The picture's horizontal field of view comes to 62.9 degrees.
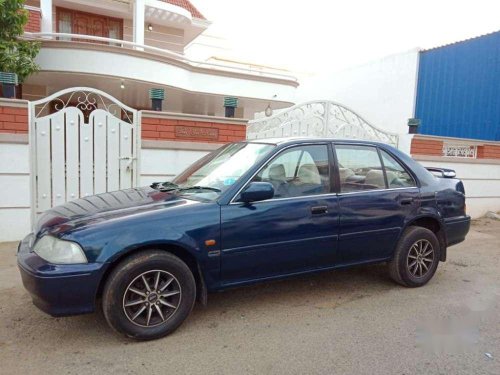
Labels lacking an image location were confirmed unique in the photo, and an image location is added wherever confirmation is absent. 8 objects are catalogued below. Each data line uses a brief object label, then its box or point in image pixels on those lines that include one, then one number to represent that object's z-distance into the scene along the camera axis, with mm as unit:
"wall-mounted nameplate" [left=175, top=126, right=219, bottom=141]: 6359
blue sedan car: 2963
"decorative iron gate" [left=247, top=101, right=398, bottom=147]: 6914
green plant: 6695
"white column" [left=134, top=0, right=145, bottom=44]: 11383
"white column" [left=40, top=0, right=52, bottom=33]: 10508
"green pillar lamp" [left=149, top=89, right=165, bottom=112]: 6428
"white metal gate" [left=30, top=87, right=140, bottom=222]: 5676
